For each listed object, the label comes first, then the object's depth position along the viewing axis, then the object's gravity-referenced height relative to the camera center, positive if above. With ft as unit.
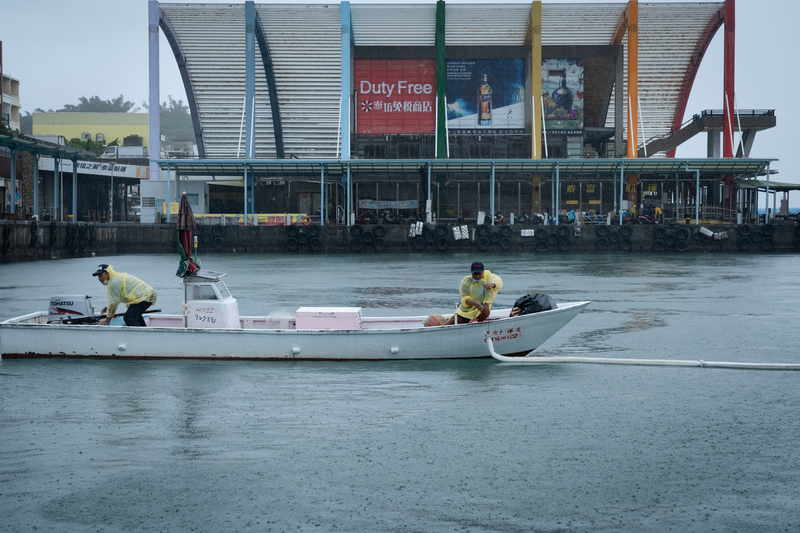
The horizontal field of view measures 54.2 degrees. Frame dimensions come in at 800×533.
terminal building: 168.04 +31.40
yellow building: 335.67 +48.73
